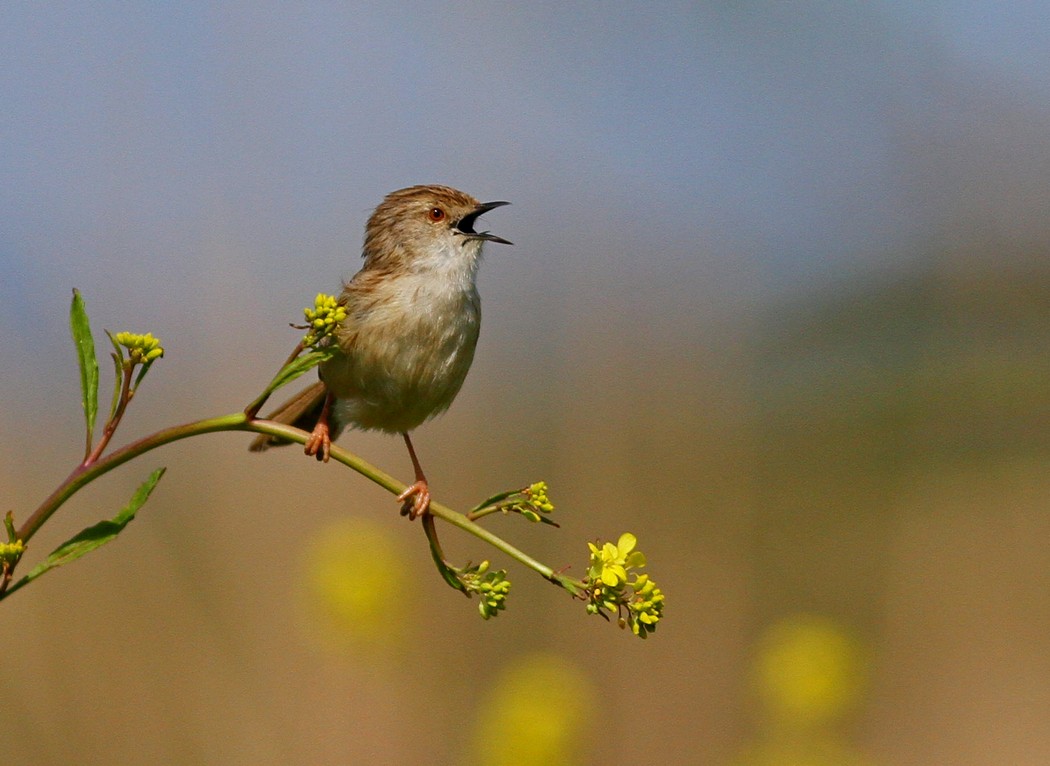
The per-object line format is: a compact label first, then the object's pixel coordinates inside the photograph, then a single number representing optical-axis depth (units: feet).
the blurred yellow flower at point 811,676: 24.85
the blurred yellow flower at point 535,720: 21.93
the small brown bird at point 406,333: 24.13
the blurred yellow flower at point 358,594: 24.86
